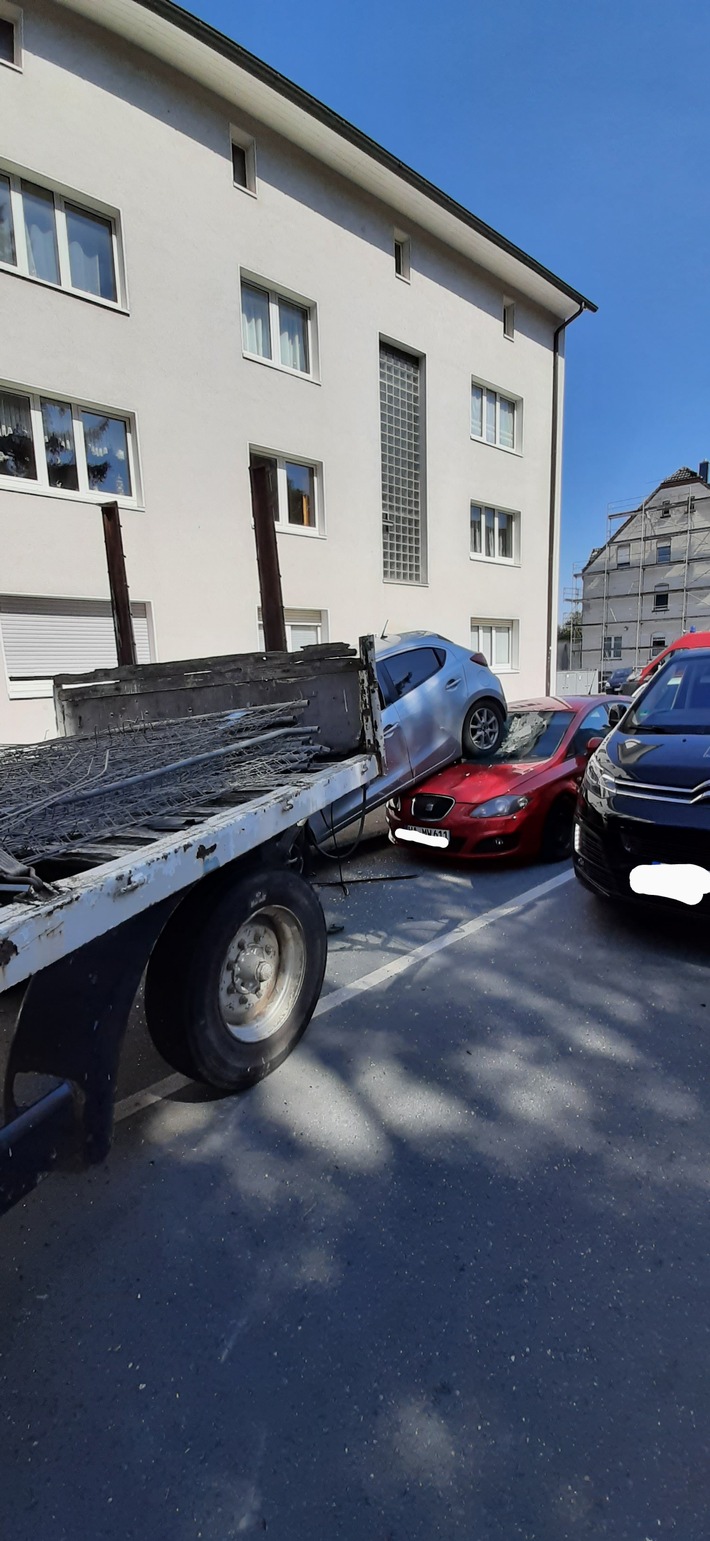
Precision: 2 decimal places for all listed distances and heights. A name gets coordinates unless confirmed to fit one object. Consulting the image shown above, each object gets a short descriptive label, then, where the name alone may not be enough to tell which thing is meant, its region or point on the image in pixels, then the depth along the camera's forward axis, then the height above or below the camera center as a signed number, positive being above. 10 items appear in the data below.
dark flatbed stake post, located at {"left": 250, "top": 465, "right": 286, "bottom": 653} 4.88 +0.71
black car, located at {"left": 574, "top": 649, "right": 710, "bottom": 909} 3.63 -0.93
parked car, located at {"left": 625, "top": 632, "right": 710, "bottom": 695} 8.89 -0.03
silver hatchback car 5.73 -0.58
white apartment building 9.37 +5.21
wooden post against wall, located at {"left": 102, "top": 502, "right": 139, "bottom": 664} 6.64 +0.89
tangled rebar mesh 2.45 -0.54
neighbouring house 41.66 +4.01
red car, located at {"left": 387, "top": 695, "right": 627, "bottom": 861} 5.28 -1.25
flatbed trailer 1.80 -1.01
